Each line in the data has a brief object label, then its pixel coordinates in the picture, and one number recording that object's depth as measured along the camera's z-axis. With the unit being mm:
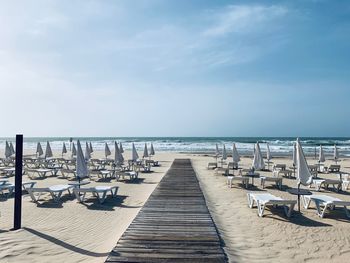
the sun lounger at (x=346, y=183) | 13527
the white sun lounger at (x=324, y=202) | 8375
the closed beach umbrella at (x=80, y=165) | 10375
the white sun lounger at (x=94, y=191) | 10102
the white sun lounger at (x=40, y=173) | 15744
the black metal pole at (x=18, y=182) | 7177
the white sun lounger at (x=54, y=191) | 10094
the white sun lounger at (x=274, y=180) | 12990
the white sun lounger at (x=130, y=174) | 14602
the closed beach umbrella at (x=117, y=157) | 15578
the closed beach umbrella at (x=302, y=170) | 8438
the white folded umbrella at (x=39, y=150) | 22270
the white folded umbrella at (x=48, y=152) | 19766
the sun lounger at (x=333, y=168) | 18812
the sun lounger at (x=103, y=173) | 14977
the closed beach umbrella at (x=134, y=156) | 17984
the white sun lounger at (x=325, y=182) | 12463
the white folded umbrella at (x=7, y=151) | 21312
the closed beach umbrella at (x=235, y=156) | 16302
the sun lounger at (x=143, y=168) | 19525
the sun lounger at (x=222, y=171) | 17141
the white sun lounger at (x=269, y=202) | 8250
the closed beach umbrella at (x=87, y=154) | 19453
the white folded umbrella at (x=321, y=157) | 21016
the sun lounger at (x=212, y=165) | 20844
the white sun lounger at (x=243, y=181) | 12897
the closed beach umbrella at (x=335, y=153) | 21705
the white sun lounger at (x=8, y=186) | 10933
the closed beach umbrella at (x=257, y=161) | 13009
